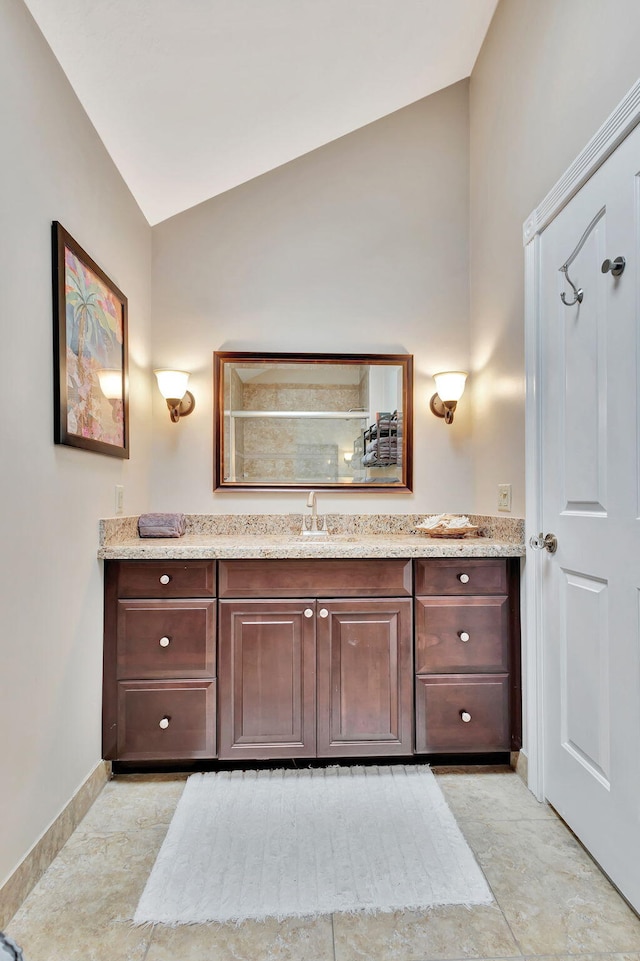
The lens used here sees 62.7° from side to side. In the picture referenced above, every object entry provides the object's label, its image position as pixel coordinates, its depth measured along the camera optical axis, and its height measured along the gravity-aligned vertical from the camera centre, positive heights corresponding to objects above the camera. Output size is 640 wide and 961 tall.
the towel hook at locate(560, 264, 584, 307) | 1.58 +0.60
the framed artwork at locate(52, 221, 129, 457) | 1.59 +0.47
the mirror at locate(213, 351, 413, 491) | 2.55 +0.32
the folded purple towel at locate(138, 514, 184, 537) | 2.26 -0.16
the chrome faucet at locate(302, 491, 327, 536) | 2.43 -0.15
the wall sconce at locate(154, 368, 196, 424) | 2.46 +0.49
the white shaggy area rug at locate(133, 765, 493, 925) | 1.36 -1.06
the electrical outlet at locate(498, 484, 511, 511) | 2.13 -0.03
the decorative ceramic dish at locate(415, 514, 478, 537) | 2.21 -0.16
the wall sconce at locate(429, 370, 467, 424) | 2.50 +0.49
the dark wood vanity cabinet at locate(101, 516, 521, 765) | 1.94 -0.60
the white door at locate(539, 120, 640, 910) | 1.34 -0.09
